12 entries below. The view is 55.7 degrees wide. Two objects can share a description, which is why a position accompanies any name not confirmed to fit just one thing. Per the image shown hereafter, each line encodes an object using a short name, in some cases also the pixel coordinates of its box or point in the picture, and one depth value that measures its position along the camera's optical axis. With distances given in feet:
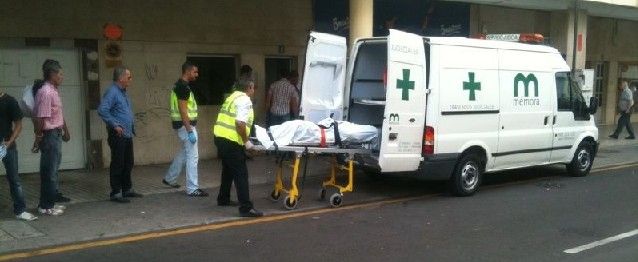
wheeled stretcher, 23.88
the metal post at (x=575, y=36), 49.75
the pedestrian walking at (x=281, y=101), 37.60
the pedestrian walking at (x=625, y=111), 55.26
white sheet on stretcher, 23.73
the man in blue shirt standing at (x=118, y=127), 24.81
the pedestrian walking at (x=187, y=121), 26.48
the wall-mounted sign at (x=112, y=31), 33.71
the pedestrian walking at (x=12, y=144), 21.34
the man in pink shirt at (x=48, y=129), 22.66
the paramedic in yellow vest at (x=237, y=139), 23.04
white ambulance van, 25.89
